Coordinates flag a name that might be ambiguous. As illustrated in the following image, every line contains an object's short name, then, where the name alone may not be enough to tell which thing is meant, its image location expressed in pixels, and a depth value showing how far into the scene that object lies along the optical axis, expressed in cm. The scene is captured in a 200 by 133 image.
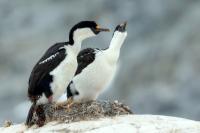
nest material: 1906
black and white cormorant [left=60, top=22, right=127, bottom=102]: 1991
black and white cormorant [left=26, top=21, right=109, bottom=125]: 1947
